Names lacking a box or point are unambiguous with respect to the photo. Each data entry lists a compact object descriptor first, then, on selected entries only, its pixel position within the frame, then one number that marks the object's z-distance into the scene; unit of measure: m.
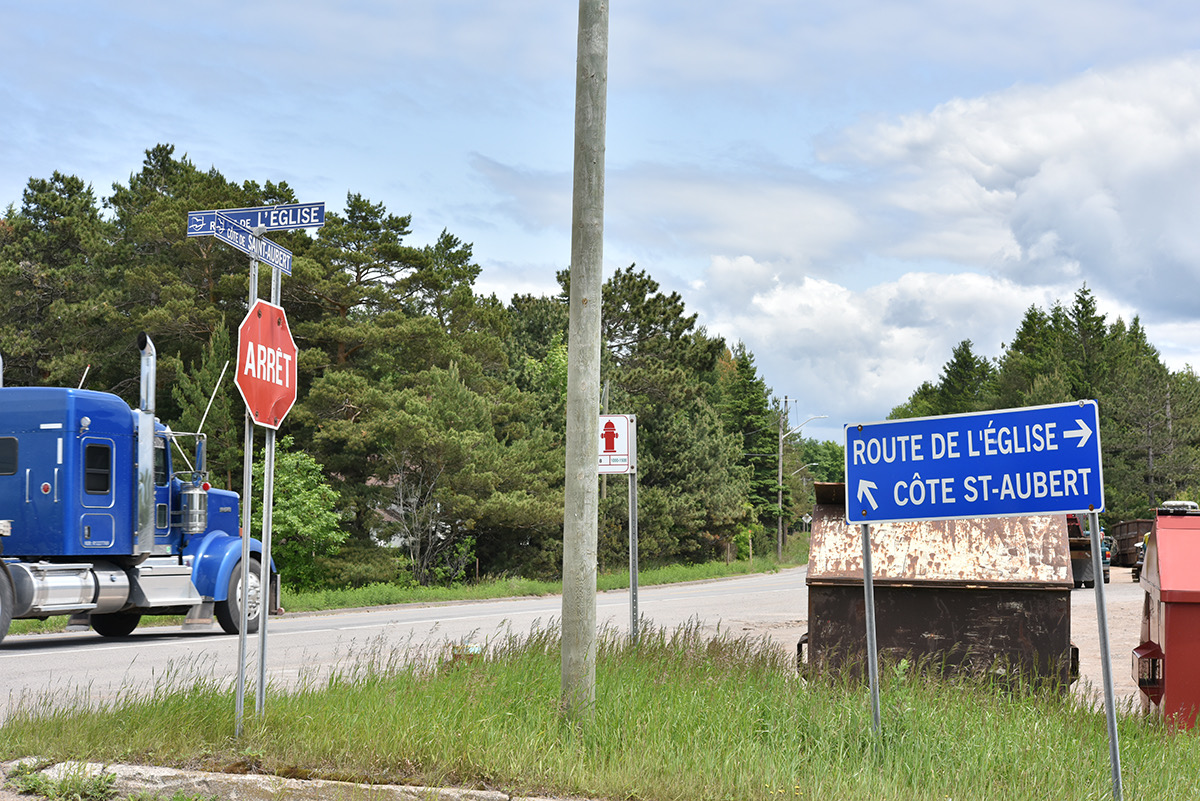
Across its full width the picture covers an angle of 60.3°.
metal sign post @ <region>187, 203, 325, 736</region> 6.19
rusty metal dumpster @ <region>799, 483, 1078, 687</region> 7.06
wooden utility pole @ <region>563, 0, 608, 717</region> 6.39
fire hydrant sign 10.32
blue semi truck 13.30
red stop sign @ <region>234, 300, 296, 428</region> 6.09
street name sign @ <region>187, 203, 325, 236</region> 7.02
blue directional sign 5.19
